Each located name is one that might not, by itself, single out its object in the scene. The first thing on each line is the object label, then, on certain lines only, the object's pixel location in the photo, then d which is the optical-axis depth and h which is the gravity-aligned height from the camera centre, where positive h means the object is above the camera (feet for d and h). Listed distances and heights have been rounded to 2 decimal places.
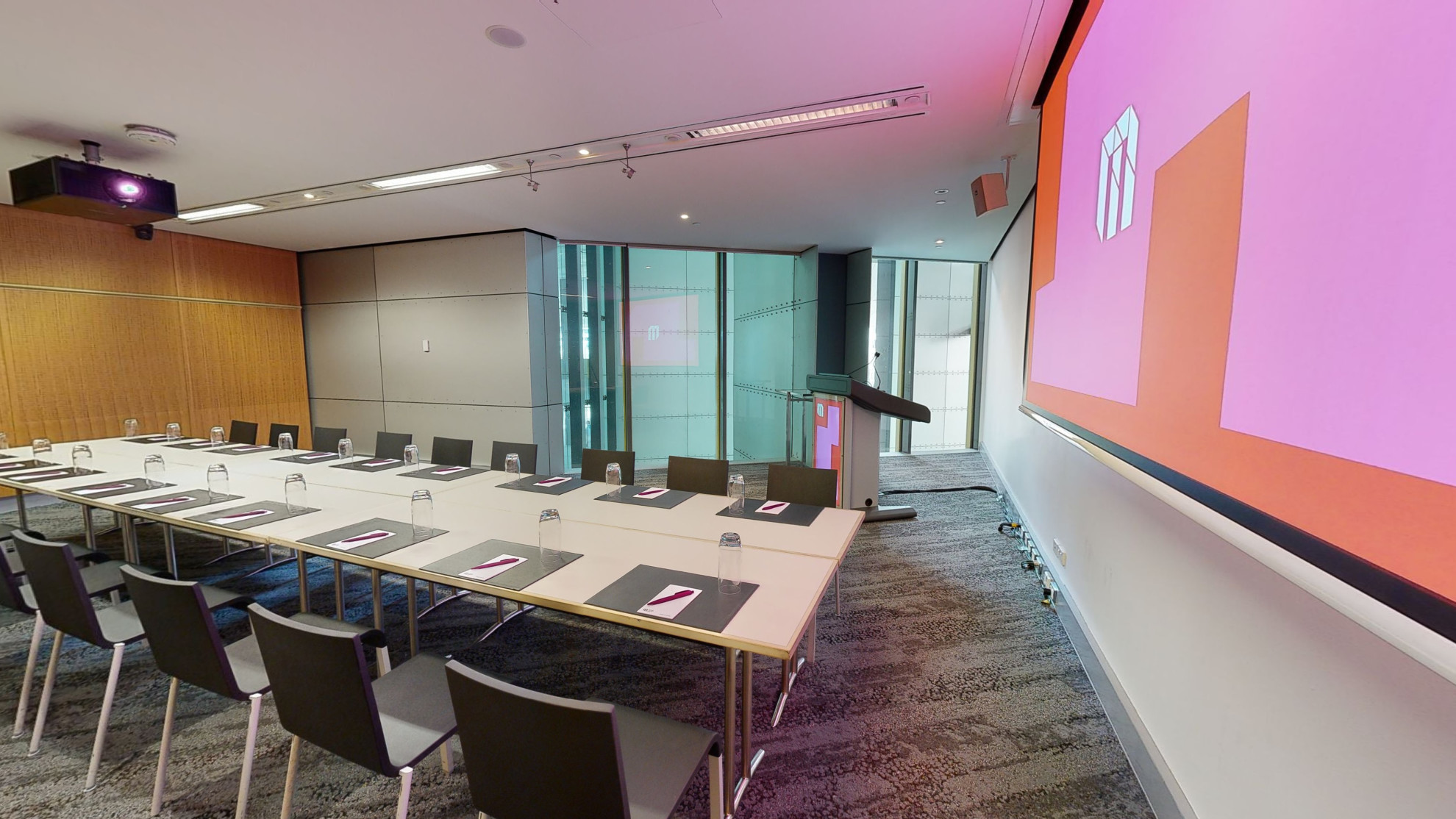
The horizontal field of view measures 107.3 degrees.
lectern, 14.66 -1.91
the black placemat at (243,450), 13.87 -2.22
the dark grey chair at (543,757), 3.63 -2.81
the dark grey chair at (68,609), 6.39 -3.06
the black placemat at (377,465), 12.00 -2.28
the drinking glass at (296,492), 9.07 -2.18
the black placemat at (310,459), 12.76 -2.25
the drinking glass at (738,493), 9.01 -2.15
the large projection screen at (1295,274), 2.09 +0.51
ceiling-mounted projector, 11.24 +3.83
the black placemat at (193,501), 8.65 -2.28
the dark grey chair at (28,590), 7.23 -3.37
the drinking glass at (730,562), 6.02 -2.21
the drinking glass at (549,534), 6.95 -2.20
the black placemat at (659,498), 9.36 -2.39
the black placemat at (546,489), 10.11 -2.33
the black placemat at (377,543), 6.97 -2.37
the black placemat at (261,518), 7.95 -2.33
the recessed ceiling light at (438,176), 13.57 +4.94
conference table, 5.56 -2.42
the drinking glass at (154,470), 10.63 -2.10
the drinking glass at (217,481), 9.55 -2.09
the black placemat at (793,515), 8.30 -2.39
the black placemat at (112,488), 9.51 -2.24
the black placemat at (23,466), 11.38 -2.18
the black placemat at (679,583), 5.28 -2.47
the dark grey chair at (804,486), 9.99 -2.29
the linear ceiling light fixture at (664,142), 10.20 +4.92
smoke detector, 10.99 +4.80
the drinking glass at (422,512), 7.84 -2.16
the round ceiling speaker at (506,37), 7.81 +4.85
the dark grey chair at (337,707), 4.46 -2.98
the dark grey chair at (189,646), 5.27 -2.95
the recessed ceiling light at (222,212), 16.84 +4.94
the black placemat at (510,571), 6.08 -2.41
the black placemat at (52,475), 10.53 -2.20
